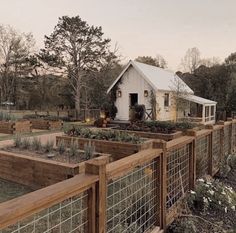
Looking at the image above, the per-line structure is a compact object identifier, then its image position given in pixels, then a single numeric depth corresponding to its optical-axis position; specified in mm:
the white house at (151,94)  20422
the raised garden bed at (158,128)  11427
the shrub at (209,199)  4332
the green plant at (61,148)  7246
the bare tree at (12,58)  32406
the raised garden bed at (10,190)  5259
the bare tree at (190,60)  43156
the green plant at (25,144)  7659
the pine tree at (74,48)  25828
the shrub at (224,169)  6305
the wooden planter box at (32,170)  5734
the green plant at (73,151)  7008
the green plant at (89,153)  6901
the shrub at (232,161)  7047
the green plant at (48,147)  7347
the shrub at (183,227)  3524
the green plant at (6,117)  15786
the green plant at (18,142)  7738
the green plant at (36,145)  7526
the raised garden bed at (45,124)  16422
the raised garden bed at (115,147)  8125
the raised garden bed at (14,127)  14164
